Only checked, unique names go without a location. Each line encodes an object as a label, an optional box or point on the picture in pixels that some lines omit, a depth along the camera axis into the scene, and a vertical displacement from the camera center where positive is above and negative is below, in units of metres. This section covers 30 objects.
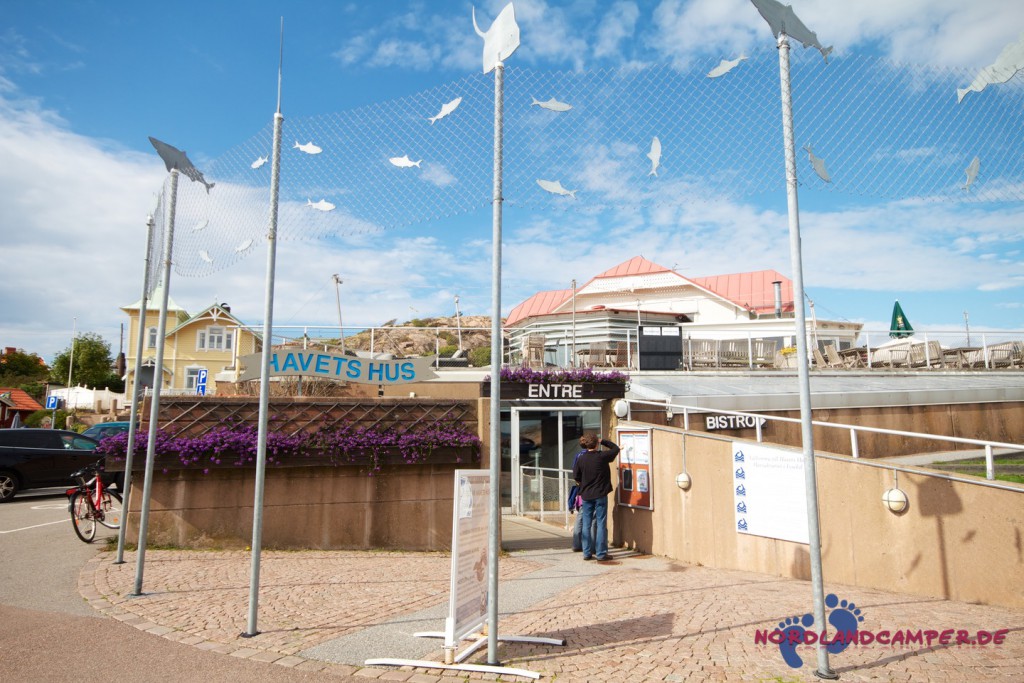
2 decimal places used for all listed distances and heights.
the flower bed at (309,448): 8.91 -0.29
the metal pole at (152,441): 6.70 -0.15
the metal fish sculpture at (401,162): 6.44 +2.53
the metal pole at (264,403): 5.53 +0.20
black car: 14.02 -0.68
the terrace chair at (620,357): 18.48 +1.91
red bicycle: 9.38 -1.11
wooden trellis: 9.16 +0.18
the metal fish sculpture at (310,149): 6.83 +2.81
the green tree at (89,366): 63.80 +5.86
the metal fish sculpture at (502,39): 5.38 +3.12
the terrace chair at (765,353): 19.73 +2.22
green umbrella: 30.23 +4.79
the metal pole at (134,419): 7.85 +0.08
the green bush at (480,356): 19.97 +2.09
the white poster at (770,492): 7.81 -0.79
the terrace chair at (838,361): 20.93 +2.07
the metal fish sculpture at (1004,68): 5.12 +2.80
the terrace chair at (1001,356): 20.45 +2.14
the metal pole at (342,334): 13.63 +1.87
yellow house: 43.50 +5.24
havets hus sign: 9.41 +0.86
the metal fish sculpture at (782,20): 5.01 +3.05
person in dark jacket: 9.34 -0.91
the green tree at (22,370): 63.82 +6.09
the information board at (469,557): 4.83 -1.00
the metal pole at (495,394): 4.87 +0.24
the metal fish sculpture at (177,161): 7.55 +3.01
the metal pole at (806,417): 4.46 +0.06
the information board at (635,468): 9.96 -0.63
